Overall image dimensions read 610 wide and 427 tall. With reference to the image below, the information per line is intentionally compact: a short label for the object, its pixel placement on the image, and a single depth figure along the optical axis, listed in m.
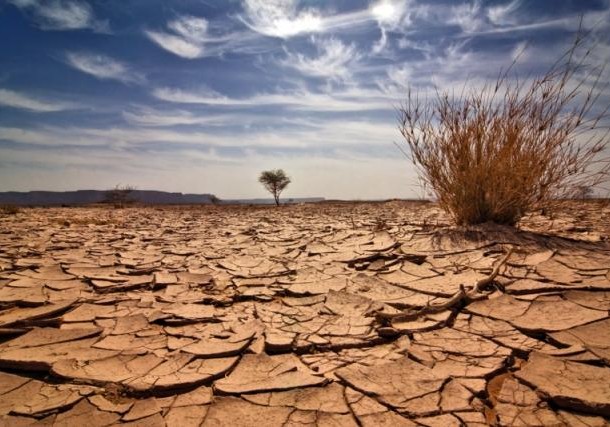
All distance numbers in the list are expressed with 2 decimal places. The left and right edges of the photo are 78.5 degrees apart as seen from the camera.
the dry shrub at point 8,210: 9.12
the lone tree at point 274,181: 28.47
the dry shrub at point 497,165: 3.18
